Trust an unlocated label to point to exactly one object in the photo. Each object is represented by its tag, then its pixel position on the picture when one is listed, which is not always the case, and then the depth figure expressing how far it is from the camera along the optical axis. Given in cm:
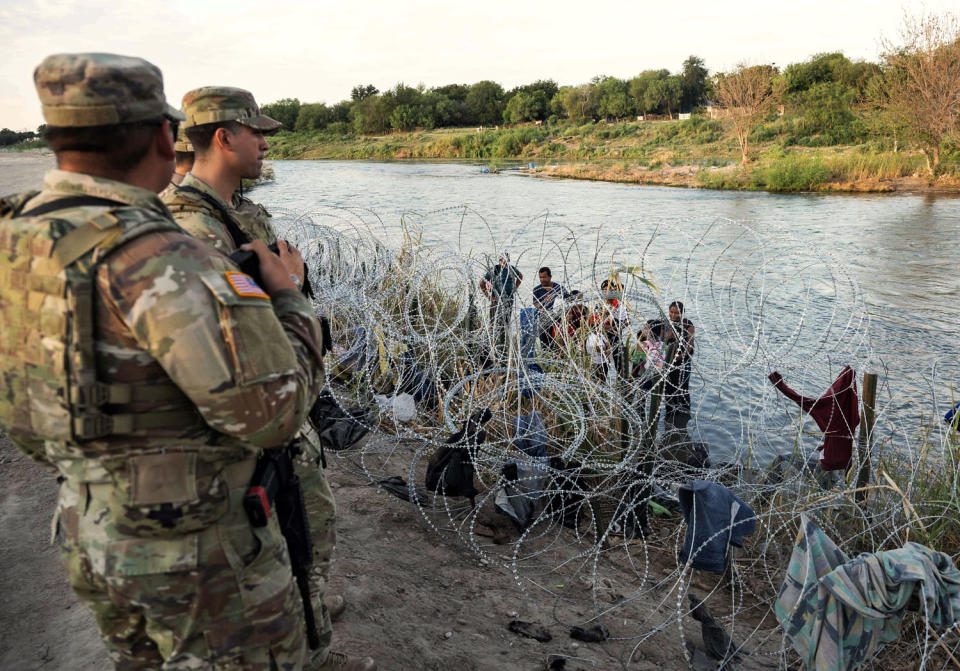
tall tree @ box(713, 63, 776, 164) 3472
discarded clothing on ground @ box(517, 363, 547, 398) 392
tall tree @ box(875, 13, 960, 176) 2325
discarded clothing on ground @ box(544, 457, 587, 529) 376
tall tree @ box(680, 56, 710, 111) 6650
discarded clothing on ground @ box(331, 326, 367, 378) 514
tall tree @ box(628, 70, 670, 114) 6631
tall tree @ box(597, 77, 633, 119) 6606
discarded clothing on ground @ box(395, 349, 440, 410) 494
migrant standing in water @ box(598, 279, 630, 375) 415
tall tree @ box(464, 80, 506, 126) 8529
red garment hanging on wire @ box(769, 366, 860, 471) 396
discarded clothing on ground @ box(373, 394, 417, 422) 465
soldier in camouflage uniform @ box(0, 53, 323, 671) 118
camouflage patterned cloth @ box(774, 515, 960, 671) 220
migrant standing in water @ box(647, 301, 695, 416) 488
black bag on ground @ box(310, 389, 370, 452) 417
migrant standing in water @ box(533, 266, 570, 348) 449
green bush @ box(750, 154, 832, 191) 2453
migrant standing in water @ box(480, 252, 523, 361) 435
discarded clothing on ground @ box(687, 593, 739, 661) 268
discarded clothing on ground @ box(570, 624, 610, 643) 281
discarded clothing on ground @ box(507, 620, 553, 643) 277
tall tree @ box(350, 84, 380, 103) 9569
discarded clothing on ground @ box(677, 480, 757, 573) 284
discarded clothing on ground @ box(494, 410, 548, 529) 363
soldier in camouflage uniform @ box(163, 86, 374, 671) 200
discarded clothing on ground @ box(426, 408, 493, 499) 356
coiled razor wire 317
